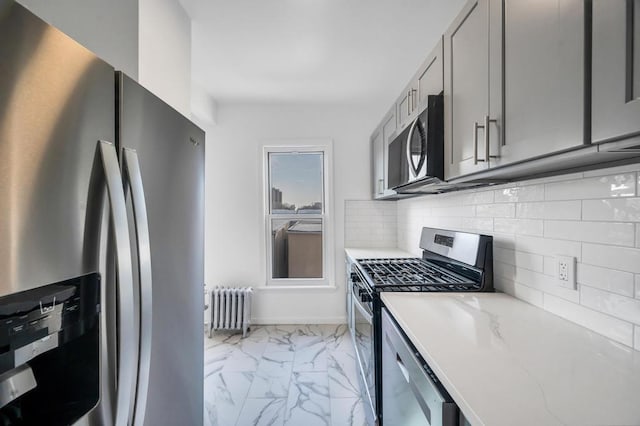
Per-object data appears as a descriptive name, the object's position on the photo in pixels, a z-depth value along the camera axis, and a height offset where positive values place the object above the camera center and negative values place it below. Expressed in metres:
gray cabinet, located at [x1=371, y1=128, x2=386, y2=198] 2.89 +0.48
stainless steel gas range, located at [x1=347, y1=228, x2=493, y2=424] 1.54 -0.41
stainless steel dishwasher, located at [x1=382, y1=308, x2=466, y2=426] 0.76 -0.58
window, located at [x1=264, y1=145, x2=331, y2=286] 3.54 -0.03
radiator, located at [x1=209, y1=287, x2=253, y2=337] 3.21 -1.09
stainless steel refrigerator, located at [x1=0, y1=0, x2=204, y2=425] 0.51 +0.01
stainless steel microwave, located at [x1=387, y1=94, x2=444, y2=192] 1.53 +0.35
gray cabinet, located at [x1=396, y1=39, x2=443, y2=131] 1.55 +0.73
